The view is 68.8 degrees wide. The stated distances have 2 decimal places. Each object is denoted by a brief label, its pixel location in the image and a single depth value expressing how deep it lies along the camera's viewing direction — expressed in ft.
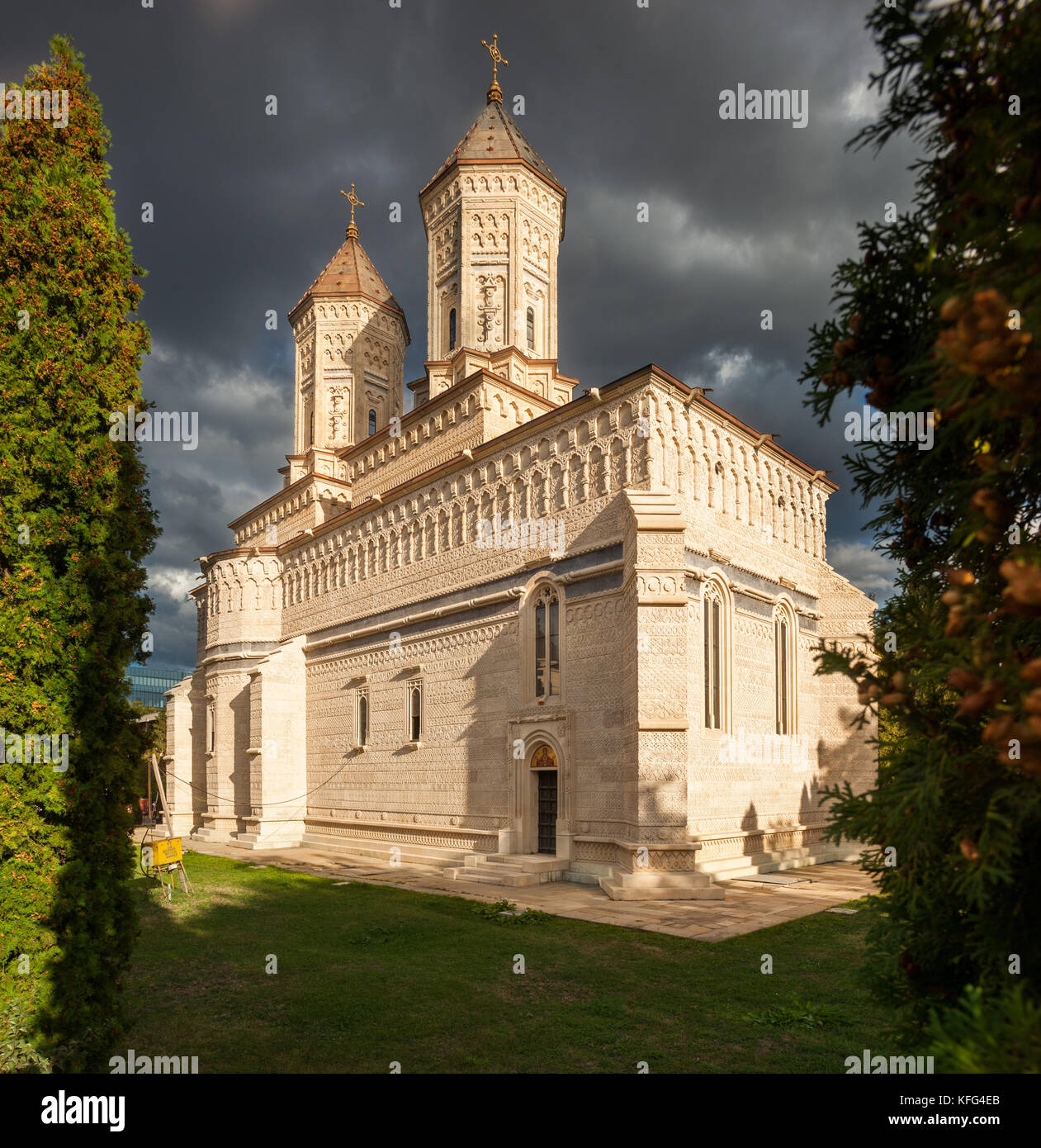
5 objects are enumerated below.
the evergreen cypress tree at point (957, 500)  6.97
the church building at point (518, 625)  51.75
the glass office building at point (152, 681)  321.52
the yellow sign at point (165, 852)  46.50
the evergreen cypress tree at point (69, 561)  18.58
